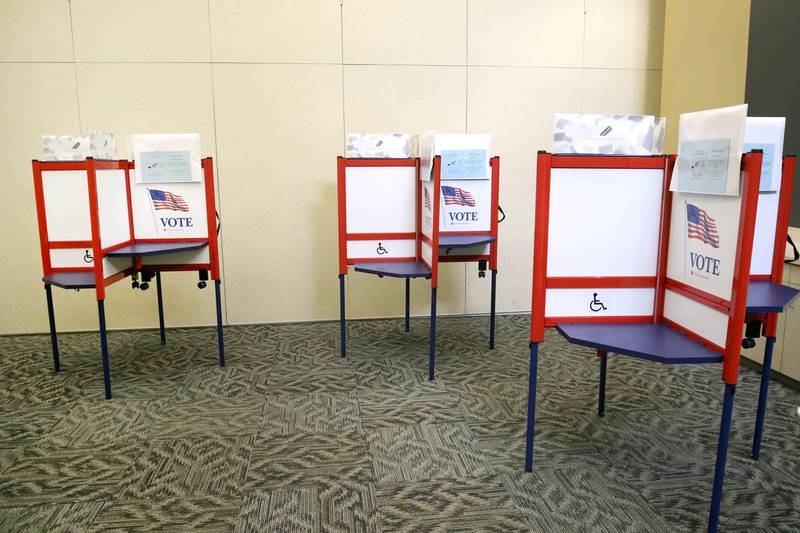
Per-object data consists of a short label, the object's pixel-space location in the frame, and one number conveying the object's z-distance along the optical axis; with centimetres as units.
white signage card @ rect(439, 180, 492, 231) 366
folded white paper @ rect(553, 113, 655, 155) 222
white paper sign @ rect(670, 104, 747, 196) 181
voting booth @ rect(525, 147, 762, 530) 208
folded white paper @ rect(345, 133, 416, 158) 370
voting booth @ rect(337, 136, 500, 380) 360
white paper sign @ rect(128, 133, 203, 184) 346
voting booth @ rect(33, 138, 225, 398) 331
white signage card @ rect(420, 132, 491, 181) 351
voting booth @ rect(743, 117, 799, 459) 238
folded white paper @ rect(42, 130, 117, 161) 336
